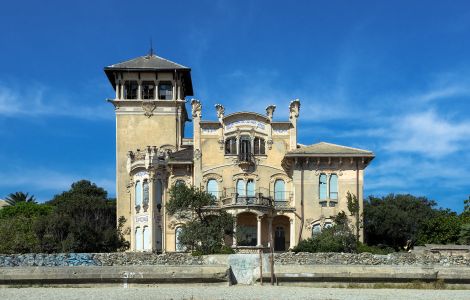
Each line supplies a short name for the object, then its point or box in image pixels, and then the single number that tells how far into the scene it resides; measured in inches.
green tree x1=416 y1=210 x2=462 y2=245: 2197.1
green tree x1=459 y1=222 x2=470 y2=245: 1557.6
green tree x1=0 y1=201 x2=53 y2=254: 1710.1
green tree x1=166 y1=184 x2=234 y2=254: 1644.9
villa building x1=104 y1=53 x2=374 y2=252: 2112.5
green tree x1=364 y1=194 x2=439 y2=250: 2741.1
